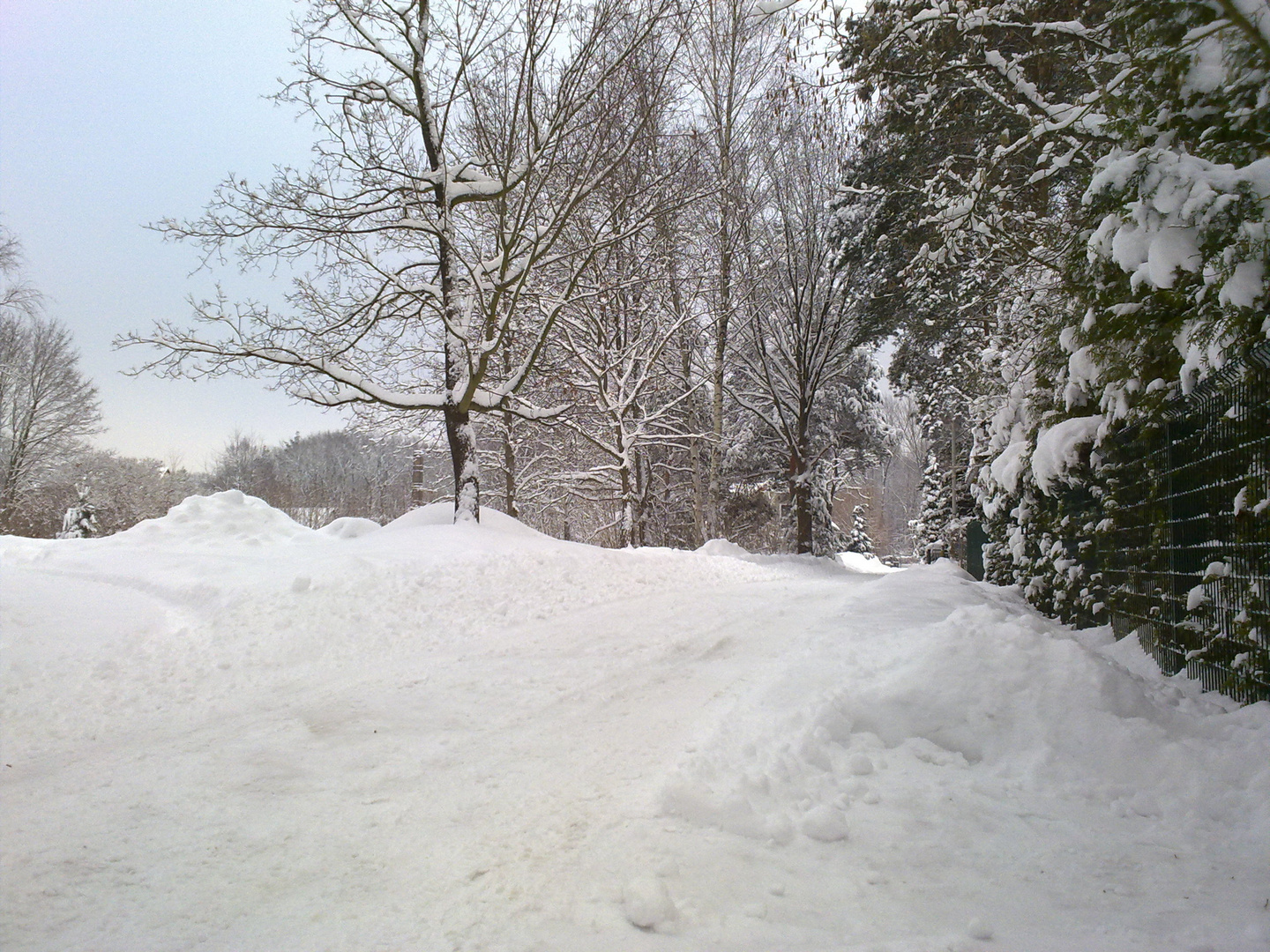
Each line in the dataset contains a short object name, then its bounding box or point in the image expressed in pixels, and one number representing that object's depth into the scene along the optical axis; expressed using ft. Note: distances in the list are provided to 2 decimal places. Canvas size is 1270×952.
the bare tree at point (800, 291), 57.77
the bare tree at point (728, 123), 56.65
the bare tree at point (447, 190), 32.50
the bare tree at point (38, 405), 93.91
